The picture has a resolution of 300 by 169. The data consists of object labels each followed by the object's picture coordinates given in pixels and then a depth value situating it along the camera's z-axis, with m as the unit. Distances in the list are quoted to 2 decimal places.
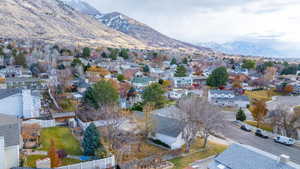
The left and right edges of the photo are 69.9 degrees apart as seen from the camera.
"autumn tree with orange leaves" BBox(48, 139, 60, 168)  20.62
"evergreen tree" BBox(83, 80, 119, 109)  36.12
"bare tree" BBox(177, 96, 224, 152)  26.14
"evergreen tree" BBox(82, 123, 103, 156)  23.47
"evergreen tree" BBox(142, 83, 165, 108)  42.12
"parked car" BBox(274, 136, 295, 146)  31.70
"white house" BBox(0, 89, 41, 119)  32.50
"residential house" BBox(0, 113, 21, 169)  18.38
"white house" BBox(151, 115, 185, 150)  27.70
